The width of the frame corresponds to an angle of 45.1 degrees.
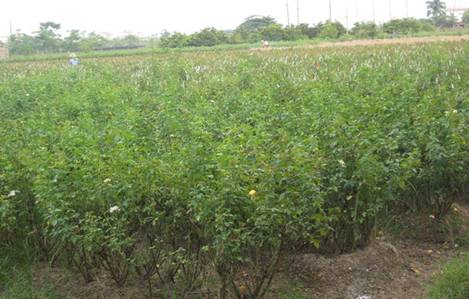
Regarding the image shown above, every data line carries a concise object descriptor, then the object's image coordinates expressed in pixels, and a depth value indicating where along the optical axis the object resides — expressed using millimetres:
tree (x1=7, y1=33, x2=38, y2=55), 51188
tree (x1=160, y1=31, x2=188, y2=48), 46100
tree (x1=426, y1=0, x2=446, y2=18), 76712
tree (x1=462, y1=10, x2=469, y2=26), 69350
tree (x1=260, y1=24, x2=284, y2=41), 50938
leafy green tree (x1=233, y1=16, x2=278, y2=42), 50344
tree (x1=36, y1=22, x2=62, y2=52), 53369
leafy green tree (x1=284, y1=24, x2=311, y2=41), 51000
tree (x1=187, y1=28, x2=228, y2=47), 47166
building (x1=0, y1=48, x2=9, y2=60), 46781
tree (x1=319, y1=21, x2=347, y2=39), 49781
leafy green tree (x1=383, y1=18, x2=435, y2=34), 51872
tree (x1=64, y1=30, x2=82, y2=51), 53562
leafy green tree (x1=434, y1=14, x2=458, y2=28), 68688
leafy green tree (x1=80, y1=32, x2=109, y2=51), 53212
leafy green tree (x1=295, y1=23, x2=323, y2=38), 53719
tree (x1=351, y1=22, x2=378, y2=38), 45750
